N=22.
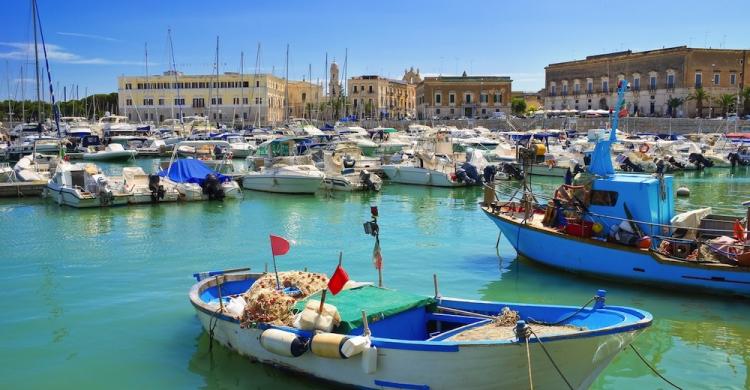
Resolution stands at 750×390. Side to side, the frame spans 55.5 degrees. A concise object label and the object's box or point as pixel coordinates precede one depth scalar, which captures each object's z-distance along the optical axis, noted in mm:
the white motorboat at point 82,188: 30766
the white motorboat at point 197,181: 32906
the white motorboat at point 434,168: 39469
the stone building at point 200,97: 109812
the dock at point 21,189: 36000
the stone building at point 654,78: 83625
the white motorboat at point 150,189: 31484
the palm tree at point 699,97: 81188
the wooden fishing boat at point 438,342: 9250
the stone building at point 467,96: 112438
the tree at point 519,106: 108688
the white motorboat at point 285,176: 35938
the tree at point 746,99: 79875
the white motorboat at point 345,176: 37656
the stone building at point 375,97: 120375
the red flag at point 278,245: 12312
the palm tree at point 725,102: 79438
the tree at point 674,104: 83562
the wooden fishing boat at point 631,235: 15070
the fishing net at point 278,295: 10961
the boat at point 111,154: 63125
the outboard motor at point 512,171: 42500
